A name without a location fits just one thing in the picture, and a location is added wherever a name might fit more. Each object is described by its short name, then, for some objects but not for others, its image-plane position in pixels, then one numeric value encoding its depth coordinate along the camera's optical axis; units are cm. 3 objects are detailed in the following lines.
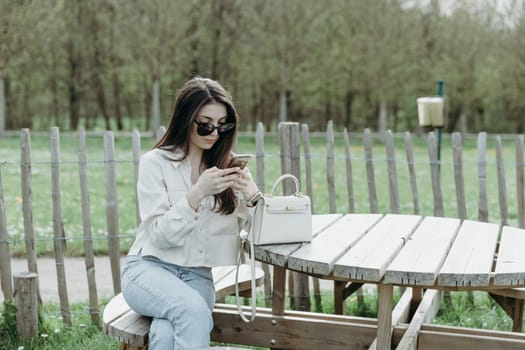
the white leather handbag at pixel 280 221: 303
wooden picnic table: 271
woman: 285
